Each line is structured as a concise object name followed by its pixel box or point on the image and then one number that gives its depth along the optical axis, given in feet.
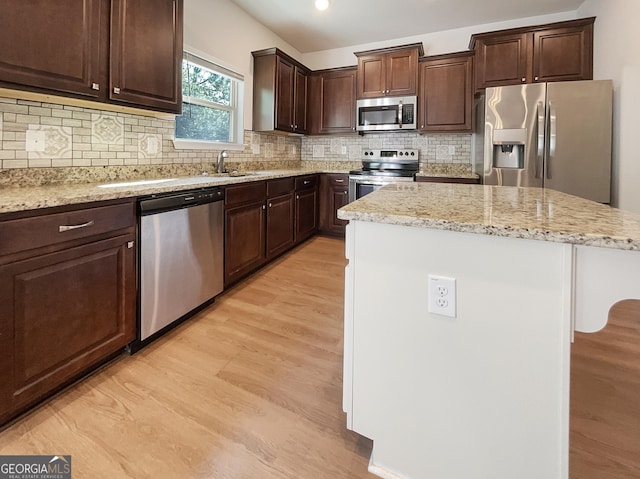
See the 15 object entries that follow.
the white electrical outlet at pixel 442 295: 3.24
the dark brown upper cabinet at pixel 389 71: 13.67
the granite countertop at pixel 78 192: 4.34
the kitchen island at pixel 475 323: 2.76
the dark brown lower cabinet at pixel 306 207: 13.39
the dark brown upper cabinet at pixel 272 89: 12.90
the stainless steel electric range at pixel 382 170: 13.82
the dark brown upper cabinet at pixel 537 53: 10.96
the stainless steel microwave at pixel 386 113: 13.85
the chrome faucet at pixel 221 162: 10.71
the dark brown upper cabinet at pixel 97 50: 4.97
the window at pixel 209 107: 10.08
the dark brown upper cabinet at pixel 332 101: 15.21
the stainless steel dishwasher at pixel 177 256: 6.23
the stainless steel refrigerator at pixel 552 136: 9.86
